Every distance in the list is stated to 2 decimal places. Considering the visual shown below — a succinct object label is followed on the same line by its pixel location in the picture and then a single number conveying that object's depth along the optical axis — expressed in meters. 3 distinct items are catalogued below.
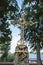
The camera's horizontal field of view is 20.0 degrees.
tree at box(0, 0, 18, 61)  9.72
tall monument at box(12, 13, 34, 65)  6.69
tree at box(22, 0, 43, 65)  11.24
